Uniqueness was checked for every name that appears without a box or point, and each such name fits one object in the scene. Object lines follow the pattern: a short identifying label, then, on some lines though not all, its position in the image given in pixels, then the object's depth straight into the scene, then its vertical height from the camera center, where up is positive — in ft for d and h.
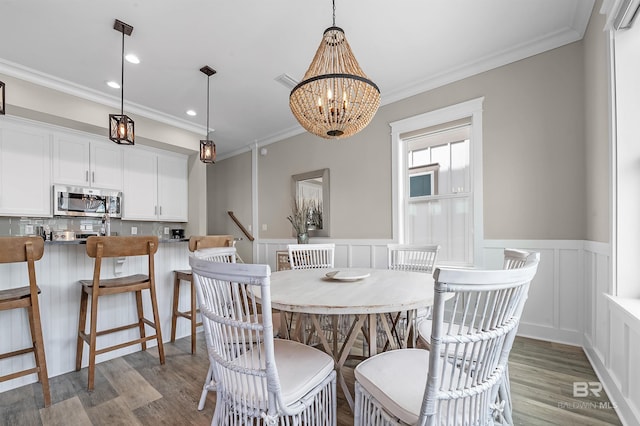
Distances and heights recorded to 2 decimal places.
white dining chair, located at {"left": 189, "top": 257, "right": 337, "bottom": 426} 3.23 -1.99
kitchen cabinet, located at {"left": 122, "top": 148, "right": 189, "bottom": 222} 13.74 +1.38
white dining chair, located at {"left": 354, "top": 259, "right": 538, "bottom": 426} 2.62 -1.60
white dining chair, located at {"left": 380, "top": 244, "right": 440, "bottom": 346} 7.91 -1.35
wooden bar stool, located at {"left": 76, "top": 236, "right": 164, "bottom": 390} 6.48 -1.75
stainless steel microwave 11.62 +0.53
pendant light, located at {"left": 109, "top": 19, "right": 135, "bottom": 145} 7.89 +2.42
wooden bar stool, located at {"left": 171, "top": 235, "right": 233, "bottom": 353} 8.36 -2.07
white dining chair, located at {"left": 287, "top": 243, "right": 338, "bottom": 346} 8.02 -1.48
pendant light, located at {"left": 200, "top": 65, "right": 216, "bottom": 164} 10.43 +2.26
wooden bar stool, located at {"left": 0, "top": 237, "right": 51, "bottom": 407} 5.39 -1.61
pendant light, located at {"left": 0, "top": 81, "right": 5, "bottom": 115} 5.70 +2.25
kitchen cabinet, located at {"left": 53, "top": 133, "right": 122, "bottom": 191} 11.66 +2.23
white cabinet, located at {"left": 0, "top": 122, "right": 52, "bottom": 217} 10.36 +1.61
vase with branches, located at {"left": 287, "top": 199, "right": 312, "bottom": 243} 13.90 -0.25
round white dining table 4.01 -1.33
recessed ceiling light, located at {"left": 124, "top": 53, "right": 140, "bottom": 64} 8.96 +4.92
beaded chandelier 5.75 +2.43
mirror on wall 13.87 +0.90
